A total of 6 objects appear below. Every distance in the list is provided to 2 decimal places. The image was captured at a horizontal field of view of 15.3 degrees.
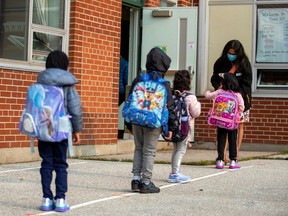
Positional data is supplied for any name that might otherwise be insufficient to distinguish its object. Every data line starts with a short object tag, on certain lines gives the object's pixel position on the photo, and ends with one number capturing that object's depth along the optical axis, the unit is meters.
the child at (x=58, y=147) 9.79
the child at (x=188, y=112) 12.79
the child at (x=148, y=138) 11.54
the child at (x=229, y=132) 15.08
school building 16.51
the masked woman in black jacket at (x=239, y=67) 15.64
